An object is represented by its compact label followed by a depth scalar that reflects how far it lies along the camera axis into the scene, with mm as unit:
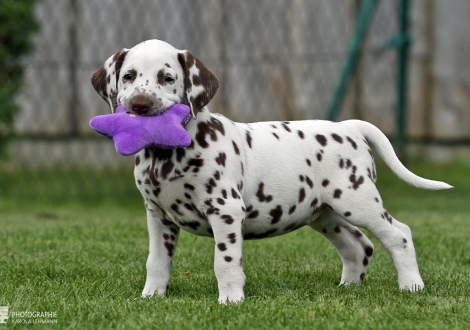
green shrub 10102
